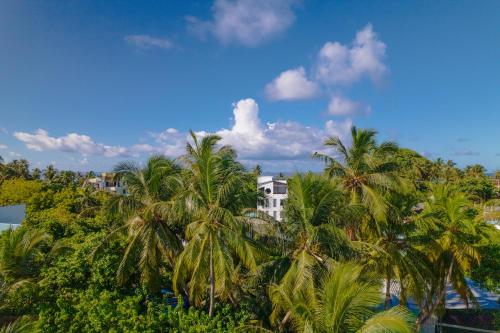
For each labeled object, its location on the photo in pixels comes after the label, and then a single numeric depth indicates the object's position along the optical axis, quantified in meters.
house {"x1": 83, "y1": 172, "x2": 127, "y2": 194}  55.67
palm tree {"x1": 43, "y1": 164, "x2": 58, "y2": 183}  50.00
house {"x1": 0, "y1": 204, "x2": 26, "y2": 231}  24.09
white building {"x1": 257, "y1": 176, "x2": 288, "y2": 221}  37.66
